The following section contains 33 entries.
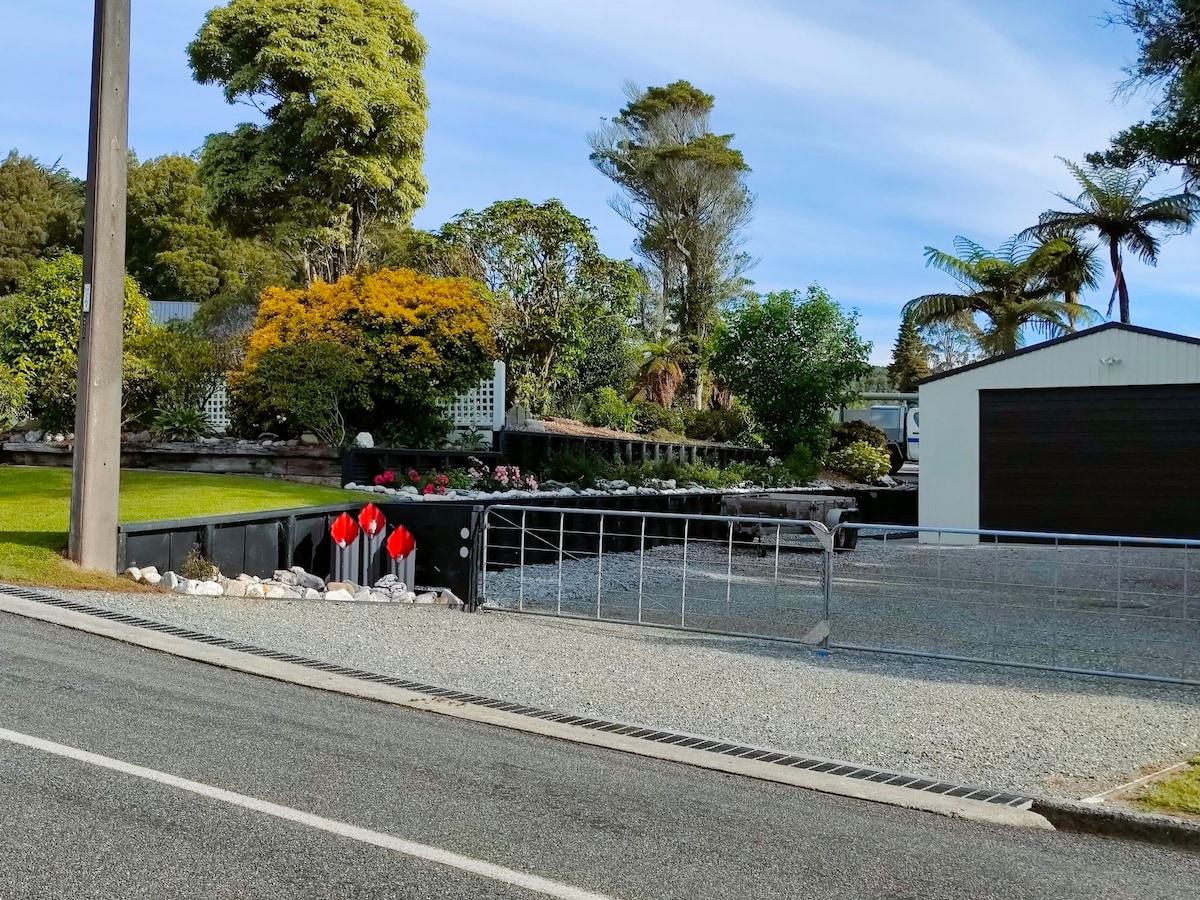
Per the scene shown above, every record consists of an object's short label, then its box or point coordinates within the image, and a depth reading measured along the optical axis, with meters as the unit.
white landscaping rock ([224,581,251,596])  10.74
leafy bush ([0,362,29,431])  19.62
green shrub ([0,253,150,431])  19.64
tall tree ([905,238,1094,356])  33.59
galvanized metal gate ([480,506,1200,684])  8.91
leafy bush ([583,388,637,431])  26.36
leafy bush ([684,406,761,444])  30.27
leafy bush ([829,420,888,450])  31.72
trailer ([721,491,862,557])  20.66
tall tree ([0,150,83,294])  51.50
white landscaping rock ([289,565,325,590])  11.85
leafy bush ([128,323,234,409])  19.97
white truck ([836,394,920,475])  37.31
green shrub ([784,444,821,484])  26.83
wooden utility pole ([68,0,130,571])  10.27
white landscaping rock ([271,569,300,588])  11.72
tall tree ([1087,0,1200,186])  15.24
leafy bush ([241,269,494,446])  18.62
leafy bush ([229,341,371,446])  18.12
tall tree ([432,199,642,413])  23.48
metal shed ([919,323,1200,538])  20.08
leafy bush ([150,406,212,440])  19.36
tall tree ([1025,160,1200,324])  32.75
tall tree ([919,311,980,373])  62.76
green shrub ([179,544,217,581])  11.08
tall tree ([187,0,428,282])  24.52
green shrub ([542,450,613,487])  19.64
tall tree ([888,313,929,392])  62.12
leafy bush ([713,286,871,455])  28.81
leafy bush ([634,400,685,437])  28.56
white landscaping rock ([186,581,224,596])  10.45
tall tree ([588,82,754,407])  42.25
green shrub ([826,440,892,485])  29.86
